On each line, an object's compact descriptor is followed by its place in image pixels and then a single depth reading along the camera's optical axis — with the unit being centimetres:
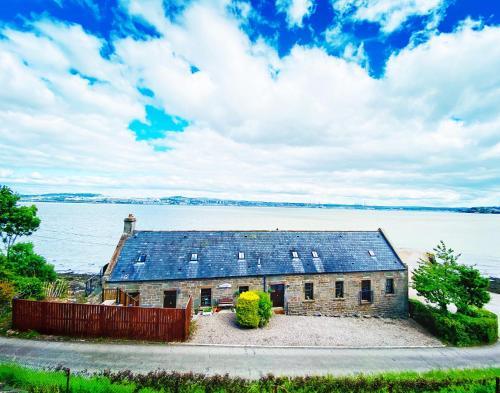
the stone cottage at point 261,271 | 2305
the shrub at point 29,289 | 2159
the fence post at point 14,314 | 1786
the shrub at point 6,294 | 2003
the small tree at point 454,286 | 2209
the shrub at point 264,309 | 2095
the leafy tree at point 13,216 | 2627
